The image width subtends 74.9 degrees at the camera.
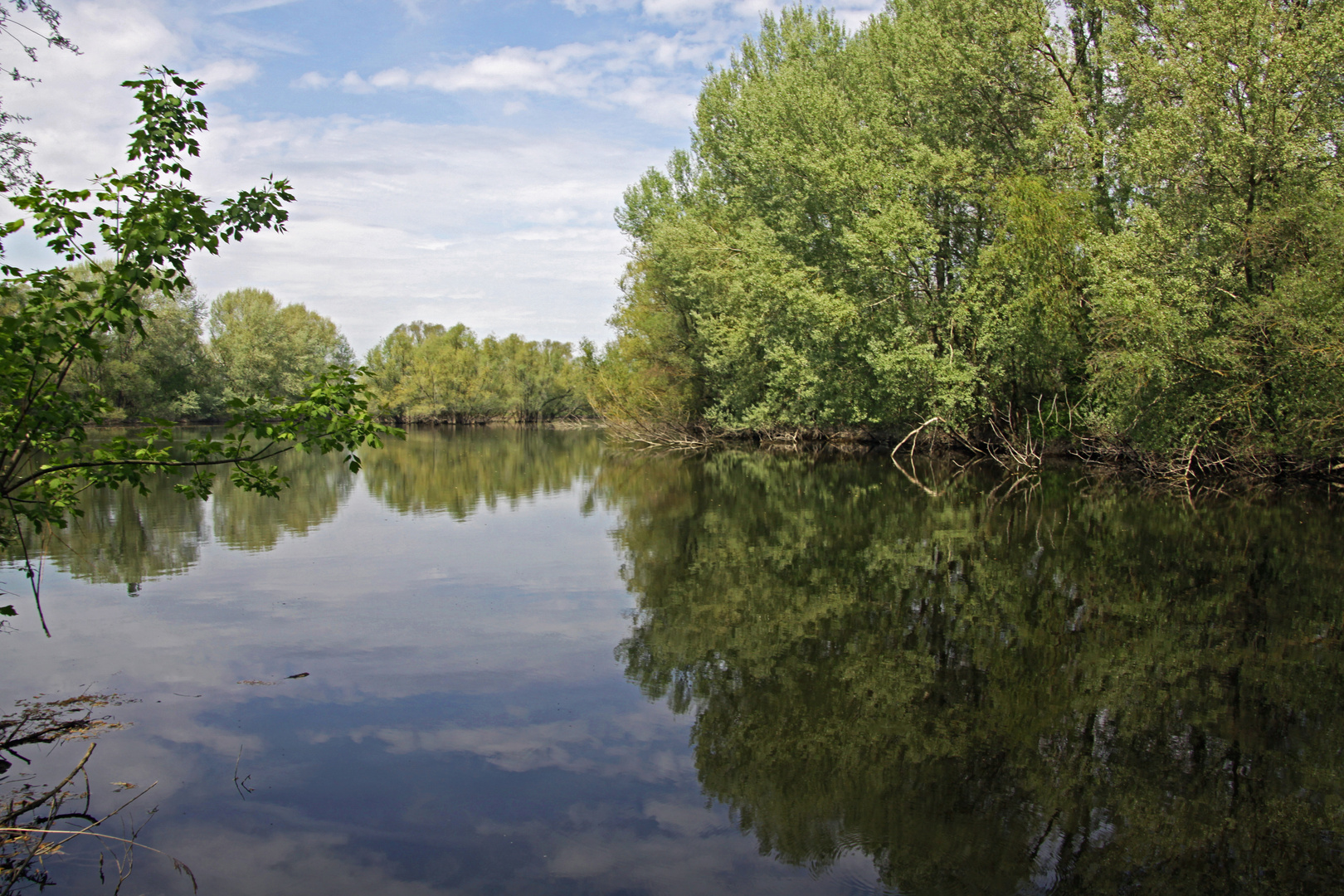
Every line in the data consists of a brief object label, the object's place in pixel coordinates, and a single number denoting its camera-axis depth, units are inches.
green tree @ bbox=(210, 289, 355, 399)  2753.4
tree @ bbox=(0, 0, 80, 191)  295.1
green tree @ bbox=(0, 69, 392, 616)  204.7
